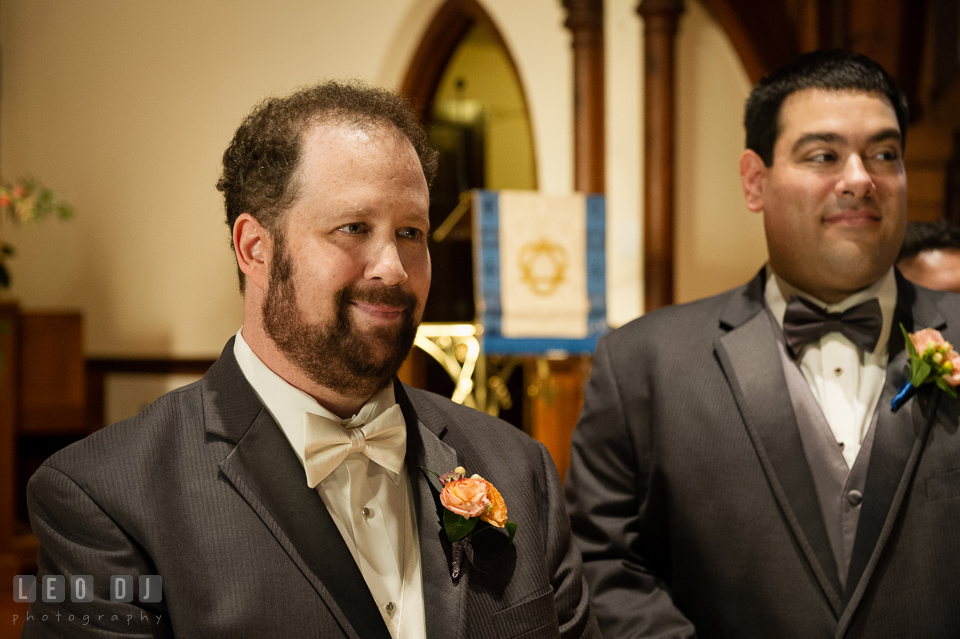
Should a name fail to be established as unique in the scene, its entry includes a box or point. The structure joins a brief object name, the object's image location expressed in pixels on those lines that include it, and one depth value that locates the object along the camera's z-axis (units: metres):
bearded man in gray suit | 1.12
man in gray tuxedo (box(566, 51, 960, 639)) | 1.59
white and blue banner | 4.28
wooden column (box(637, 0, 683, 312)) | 4.88
